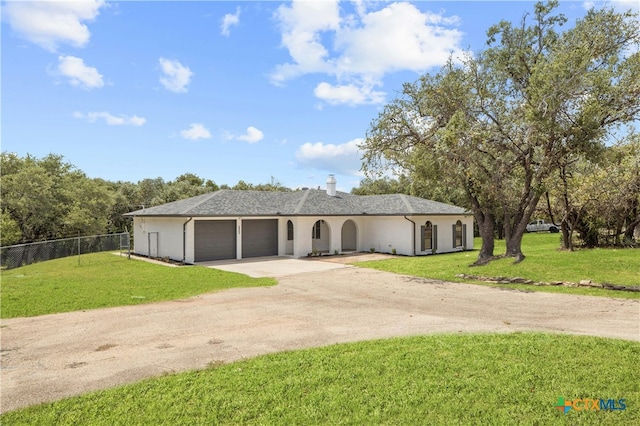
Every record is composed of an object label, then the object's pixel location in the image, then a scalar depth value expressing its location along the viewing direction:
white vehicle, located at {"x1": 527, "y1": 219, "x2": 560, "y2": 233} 51.88
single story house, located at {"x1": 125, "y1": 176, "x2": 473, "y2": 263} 21.28
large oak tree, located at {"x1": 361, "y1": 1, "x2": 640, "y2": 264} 13.34
